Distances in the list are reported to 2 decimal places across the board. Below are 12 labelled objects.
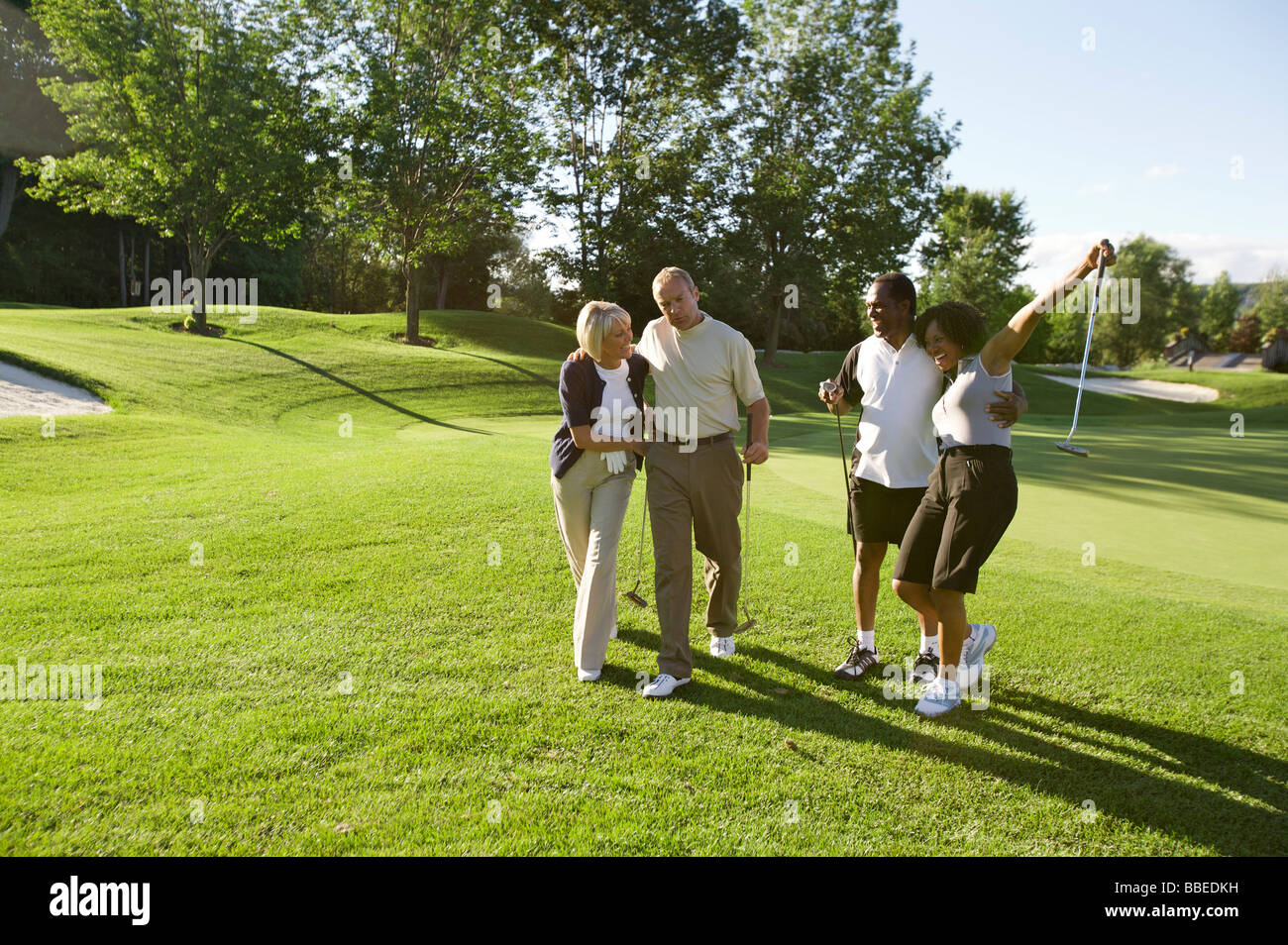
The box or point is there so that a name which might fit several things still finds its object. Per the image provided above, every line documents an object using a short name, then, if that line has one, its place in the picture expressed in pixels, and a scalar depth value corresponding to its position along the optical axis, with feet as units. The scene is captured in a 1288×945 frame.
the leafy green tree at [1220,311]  256.73
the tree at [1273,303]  242.37
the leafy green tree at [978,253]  179.73
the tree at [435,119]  105.29
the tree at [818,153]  136.15
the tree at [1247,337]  248.93
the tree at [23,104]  154.51
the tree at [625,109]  123.03
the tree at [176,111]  90.27
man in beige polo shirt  16.71
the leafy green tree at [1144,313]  212.64
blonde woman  16.61
